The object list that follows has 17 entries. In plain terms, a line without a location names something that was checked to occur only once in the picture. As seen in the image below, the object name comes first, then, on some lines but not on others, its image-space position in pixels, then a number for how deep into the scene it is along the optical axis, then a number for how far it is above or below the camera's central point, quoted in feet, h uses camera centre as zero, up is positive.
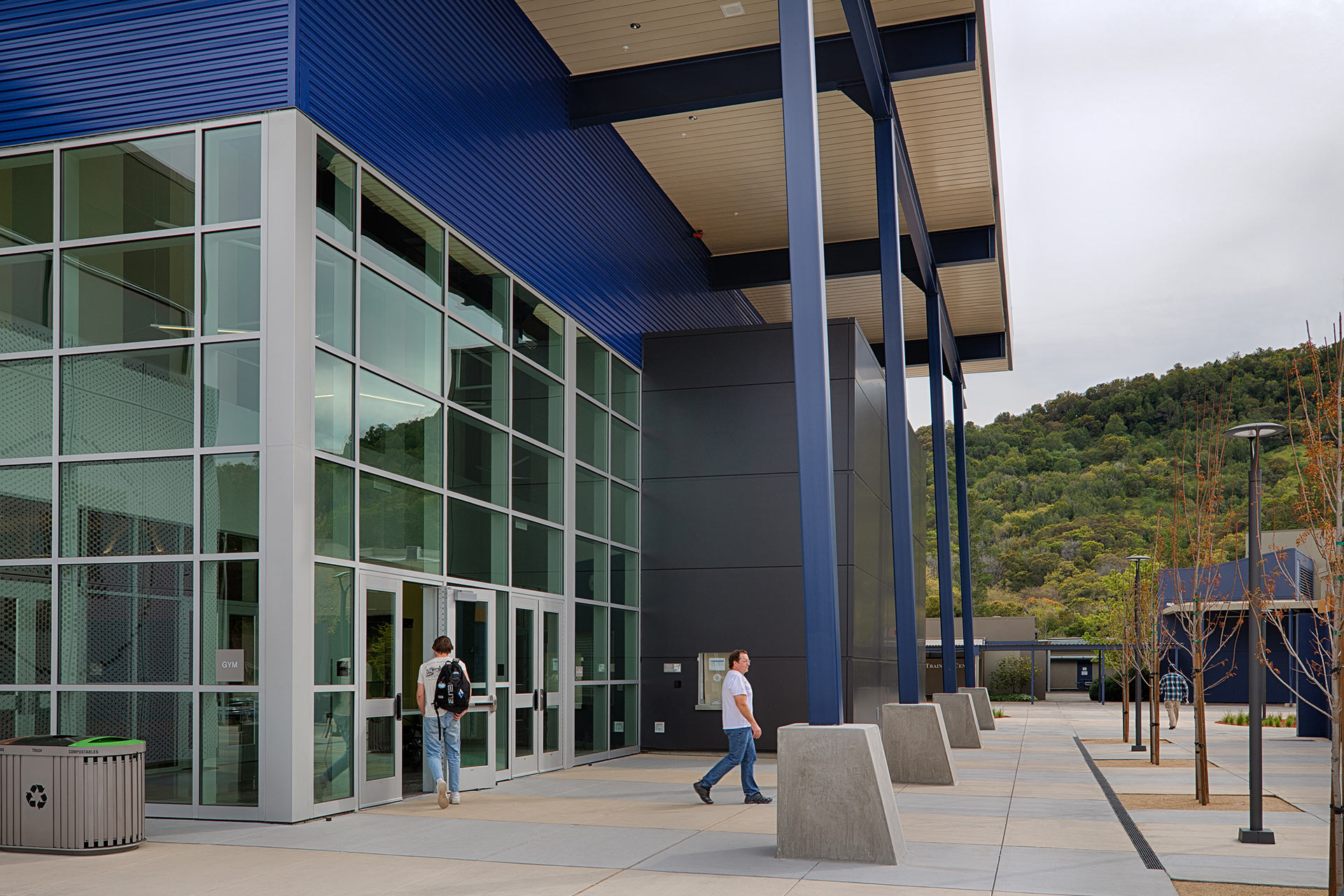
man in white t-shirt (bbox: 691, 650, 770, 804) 41.68 -5.75
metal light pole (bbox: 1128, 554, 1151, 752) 77.87 -10.71
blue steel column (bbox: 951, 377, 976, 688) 106.63 +1.93
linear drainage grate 32.55 -9.17
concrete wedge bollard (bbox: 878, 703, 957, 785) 53.52 -8.81
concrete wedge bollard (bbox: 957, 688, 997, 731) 101.30 -13.69
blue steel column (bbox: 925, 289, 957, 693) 84.67 +3.96
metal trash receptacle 31.76 -6.16
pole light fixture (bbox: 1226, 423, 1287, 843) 36.45 -3.38
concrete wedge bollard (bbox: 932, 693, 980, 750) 79.36 -11.40
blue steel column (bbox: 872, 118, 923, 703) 56.85 +6.90
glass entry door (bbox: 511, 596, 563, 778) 54.85 -6.04
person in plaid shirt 109.54 -15.96
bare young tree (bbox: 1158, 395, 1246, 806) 47.14 -0.27
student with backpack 42.24 -5.22
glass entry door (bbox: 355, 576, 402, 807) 41.06 -4.63
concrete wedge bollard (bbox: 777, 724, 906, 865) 31.32 -6.63
